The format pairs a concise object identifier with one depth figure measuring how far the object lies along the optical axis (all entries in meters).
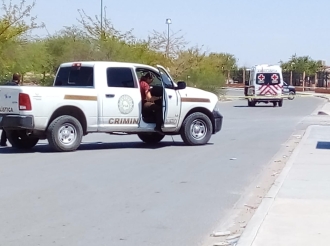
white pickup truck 15.87
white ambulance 46.53
